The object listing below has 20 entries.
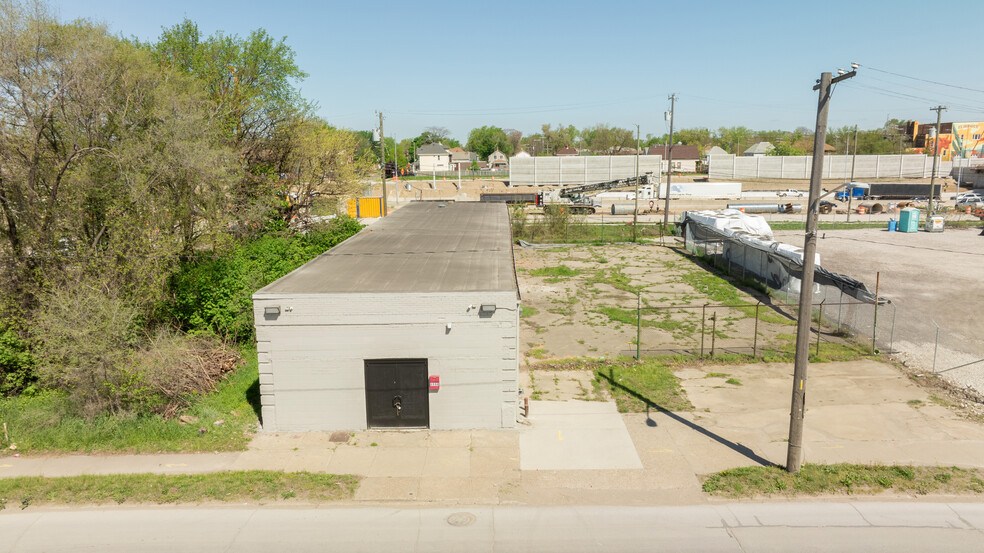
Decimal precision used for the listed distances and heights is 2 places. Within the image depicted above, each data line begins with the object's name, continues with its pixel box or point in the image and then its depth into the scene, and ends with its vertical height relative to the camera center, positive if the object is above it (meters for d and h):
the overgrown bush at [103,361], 13.83 -4.49
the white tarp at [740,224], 35.69 -2.80
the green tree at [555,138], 182.50 +12.98
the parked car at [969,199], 66.62 -2.35
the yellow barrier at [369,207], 51.19 -2.46
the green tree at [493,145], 184.55 +10.90
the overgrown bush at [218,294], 19.61 -3.89
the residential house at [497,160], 166.50 +5.59
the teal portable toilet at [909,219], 46.72 -3.26
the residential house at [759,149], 137.12 +6.92
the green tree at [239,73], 30.95 +5.77
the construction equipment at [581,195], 64.35 -1.95
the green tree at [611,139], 158.41 +11.01
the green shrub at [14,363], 15.89 -5.06
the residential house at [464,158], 168.00 +6.73
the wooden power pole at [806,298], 10.55 -2.32
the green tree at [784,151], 131.12 +6.31
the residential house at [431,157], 147.62 +5.63
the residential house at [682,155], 125.81 +5.23
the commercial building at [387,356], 13.85 -4.24
